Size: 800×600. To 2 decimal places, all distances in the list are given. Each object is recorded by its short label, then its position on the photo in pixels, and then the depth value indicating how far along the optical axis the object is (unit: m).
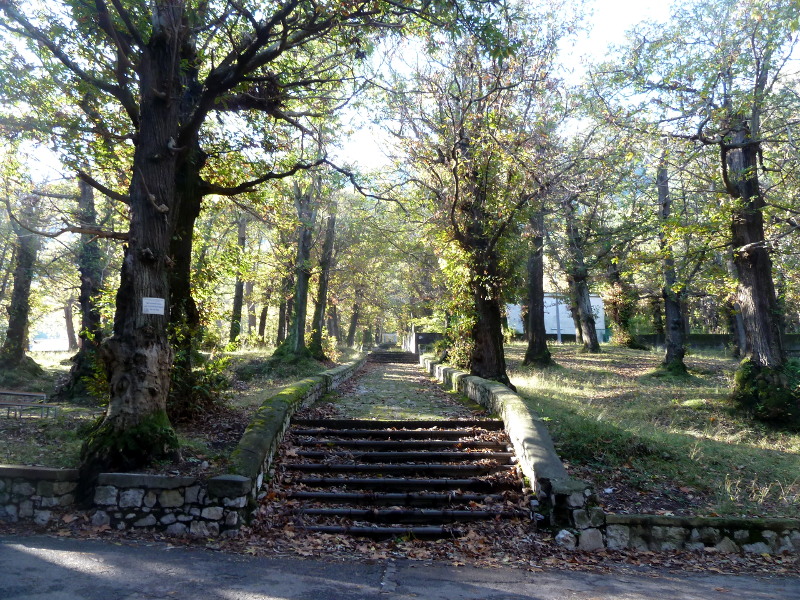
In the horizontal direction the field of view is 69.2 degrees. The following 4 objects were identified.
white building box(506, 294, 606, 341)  48.84
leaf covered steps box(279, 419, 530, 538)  7.02
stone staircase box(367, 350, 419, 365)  33.19
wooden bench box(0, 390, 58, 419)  9.62
